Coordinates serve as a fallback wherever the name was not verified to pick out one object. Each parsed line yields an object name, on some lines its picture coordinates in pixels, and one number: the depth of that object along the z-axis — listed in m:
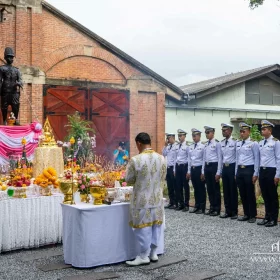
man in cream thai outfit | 5.22
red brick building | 13.98
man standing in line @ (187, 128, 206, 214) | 9.66
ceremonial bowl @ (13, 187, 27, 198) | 6.25
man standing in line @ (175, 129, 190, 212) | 10.06
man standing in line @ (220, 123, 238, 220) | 8.81
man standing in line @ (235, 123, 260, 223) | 8.28
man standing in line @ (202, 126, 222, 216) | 9.21
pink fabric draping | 10.86
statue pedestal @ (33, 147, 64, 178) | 9.16
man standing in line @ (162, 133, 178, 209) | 10.51
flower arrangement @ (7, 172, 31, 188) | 6.33
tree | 12.26
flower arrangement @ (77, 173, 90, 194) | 5.75
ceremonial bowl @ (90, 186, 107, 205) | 5.55
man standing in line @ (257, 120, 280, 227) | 7.90
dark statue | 11.00
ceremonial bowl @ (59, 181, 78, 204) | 5.98
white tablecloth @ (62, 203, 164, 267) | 5.22
